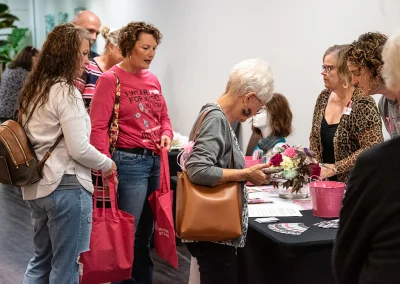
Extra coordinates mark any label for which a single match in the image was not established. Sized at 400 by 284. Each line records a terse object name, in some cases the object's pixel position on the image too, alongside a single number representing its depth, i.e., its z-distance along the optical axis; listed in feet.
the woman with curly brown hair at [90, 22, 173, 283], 10.19
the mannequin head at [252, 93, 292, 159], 12.75
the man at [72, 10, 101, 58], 13.12
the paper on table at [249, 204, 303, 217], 8.52
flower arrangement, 8.66
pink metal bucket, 8.25
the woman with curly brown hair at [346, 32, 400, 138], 8.13
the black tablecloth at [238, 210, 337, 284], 7.32
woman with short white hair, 7.15
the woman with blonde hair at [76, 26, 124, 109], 11.08
